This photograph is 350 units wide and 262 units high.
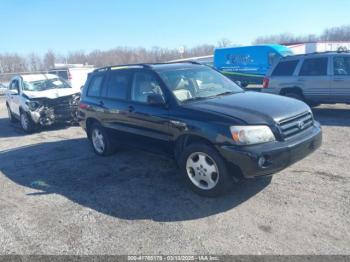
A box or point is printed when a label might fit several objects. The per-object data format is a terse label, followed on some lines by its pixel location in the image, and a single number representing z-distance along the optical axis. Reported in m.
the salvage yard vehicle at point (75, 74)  21.77
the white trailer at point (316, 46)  27.89
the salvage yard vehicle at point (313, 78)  9.08
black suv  3.93
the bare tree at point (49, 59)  87.69
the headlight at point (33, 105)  10.02
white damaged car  10.07
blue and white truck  18.80
